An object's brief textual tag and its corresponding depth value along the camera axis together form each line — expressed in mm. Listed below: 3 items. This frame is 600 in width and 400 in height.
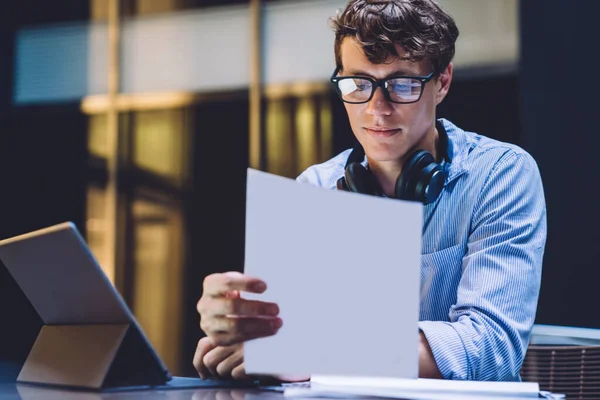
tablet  1186
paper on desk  1115
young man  1459
